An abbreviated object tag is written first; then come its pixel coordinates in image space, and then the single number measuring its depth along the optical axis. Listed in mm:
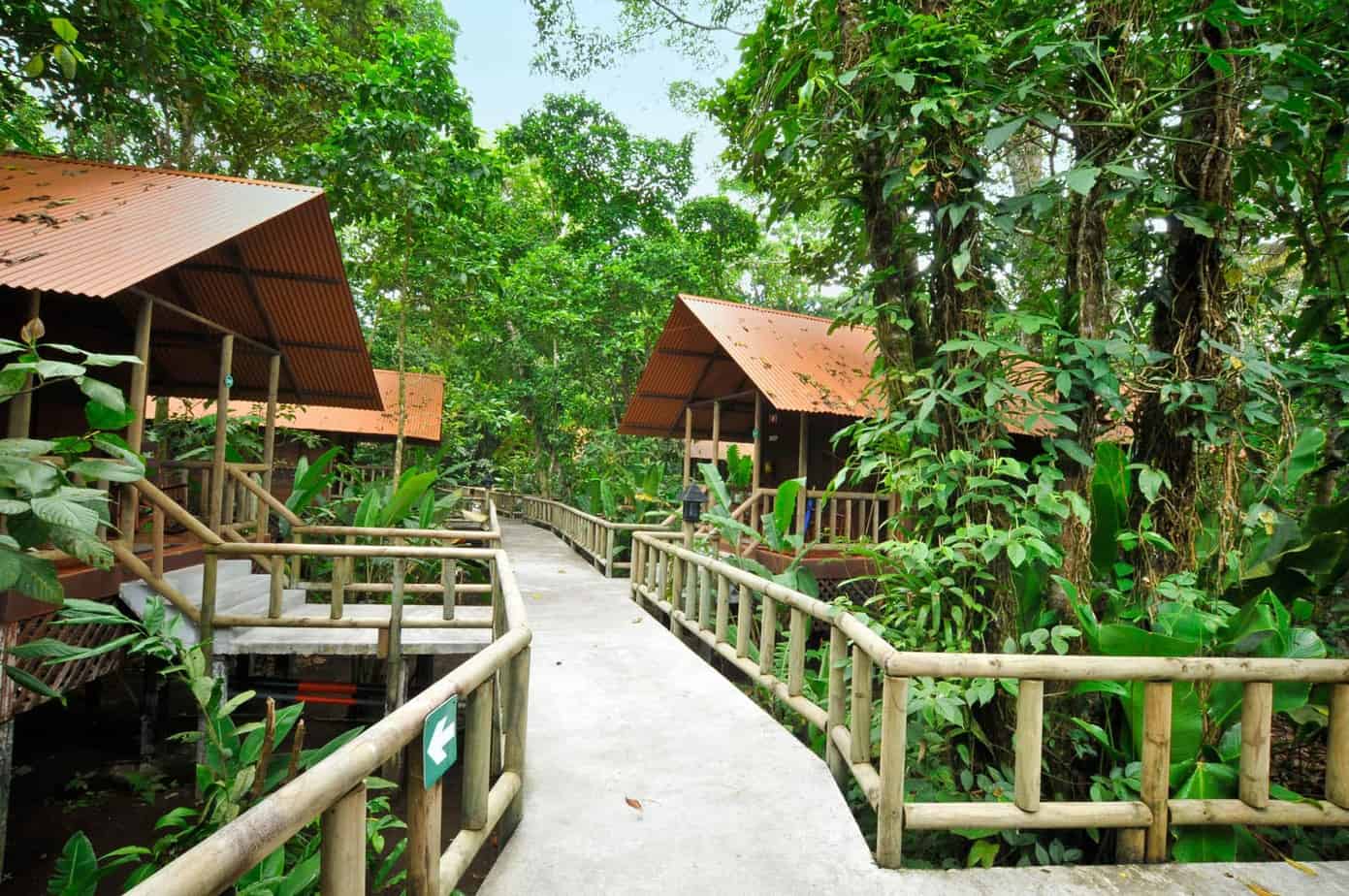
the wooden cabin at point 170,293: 5004
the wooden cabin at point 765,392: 9719
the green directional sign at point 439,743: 2182
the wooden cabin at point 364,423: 16125
